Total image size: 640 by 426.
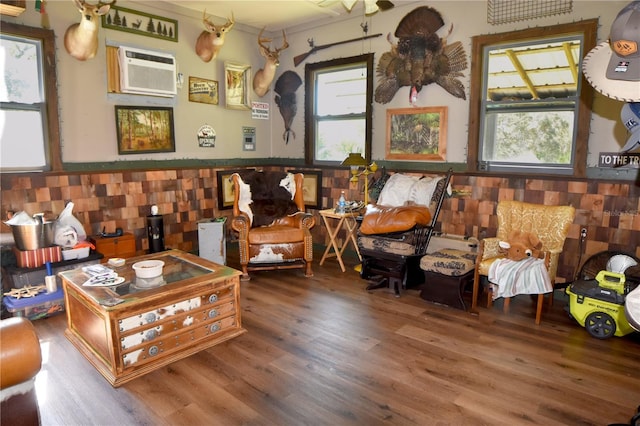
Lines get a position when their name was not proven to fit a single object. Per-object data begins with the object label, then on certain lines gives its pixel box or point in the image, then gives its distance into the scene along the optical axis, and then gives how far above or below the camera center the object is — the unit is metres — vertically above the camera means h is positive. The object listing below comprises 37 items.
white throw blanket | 3.13 -0.83
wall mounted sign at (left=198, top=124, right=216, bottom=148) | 5.00 +0.35
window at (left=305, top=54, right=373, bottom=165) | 4.86 +0.69
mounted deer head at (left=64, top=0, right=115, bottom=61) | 3.58 +1.17
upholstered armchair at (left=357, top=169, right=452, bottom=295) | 3.74 -0.57
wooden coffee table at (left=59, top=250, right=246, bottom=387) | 2.41 -0.91
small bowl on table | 2.79 -0.67
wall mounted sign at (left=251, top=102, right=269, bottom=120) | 5.55 +0.73
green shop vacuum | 2.88 -0.91
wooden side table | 4.38 -0.68
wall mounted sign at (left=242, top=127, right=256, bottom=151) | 5.49 +0.36
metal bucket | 3.37 -0.54
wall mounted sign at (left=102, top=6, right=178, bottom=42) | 4.15 +1.44
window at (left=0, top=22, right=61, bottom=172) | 3.65 +0.56
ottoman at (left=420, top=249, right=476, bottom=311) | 3.42 -0.88
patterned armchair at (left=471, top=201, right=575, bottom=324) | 3.36 -0.51
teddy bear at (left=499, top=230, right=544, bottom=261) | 3.26 -0.62
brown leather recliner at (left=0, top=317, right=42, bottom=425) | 1.31 -0.63
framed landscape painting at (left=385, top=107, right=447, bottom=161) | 4.29 +0.33
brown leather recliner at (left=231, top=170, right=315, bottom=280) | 4.18 -0.56
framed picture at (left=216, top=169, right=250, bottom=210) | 5.17 -0.27
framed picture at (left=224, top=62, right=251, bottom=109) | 5.18 +1.00
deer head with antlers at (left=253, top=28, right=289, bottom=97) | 5.18 +1.22
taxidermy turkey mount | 4.13 +1.07
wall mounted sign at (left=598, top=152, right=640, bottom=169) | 3.27 +0.04
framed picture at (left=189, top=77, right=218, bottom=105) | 4.84 +0.87
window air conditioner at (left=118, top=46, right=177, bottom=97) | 4.19 +0.96
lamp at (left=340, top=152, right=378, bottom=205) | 4.33 -0.02
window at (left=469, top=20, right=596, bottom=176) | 3.54 +0.56
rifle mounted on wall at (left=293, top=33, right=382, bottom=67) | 4.84 +1.41
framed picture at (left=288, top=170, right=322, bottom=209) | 5.29 -0.27
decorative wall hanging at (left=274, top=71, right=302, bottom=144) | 5.50 +0.90
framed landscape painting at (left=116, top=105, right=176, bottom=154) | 4.31 +0.38
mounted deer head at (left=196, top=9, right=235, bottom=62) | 4.56 +1.38
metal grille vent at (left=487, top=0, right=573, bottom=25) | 3.53 +1.32
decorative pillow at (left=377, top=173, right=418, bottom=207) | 4.08 -0.24
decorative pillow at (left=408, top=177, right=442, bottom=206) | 3.95 -0.23
